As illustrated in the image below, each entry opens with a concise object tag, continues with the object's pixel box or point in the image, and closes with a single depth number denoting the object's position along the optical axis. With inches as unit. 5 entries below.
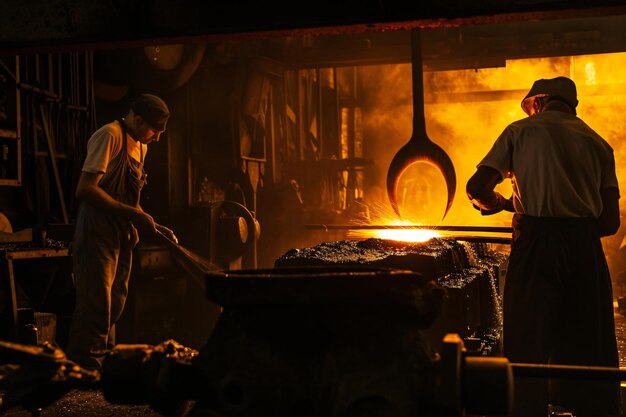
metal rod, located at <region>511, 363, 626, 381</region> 86.3
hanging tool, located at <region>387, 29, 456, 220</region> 192.2
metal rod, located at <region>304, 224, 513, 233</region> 222.1
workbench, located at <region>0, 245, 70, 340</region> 207.0
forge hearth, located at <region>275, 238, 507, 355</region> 171.8
